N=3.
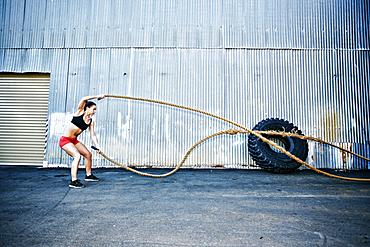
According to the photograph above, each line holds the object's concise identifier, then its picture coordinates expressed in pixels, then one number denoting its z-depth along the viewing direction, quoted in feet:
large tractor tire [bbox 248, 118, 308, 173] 17.04
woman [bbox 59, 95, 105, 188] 12.66
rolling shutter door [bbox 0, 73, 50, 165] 21.85
